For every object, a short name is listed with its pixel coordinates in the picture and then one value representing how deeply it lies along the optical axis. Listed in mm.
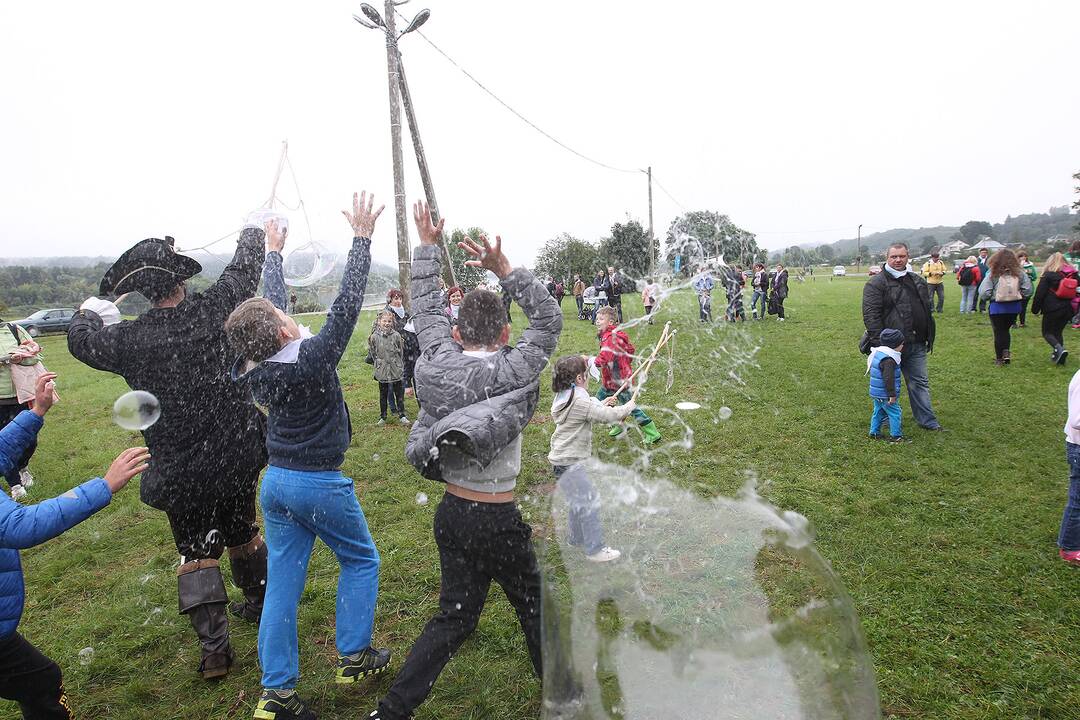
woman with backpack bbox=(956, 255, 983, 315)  16531
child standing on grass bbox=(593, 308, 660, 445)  7531
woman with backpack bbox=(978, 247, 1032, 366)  10094
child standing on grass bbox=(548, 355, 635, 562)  4715
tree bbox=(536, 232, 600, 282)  38969
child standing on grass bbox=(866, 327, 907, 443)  6910
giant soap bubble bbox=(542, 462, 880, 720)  2135
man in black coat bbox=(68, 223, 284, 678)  3357
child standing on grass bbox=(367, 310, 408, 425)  9031
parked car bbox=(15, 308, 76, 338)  32250
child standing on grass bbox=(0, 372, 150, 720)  2527
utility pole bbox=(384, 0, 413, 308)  11711
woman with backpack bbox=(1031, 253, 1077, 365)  9758
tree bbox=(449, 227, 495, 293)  15112
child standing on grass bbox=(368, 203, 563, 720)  2740
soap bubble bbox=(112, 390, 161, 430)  3176
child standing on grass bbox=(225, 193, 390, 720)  2945
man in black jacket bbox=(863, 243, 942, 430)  6953
